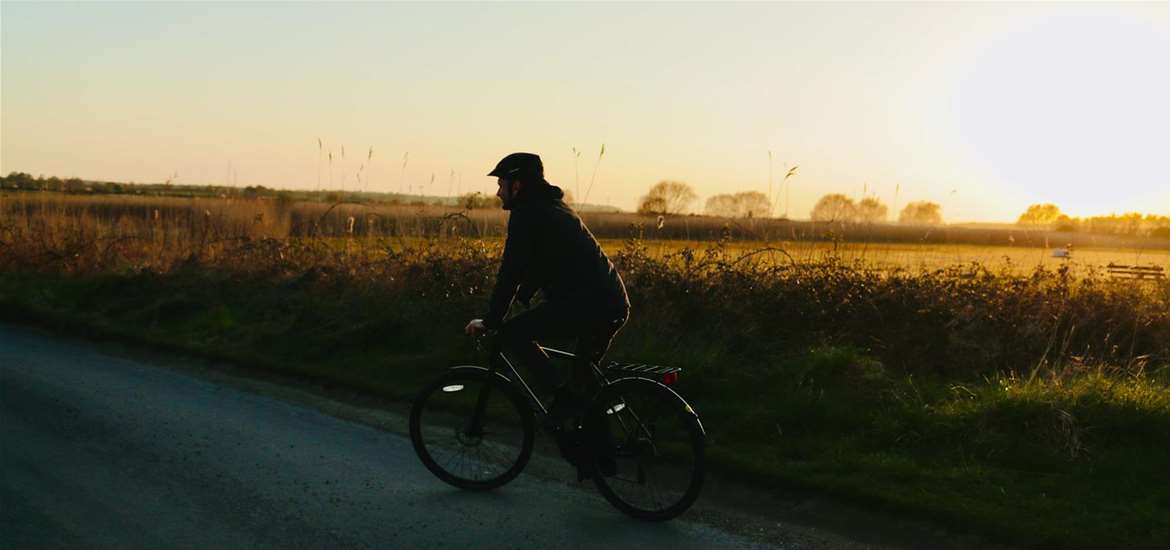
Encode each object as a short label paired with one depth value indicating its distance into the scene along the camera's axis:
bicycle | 6.29
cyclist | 6.27
